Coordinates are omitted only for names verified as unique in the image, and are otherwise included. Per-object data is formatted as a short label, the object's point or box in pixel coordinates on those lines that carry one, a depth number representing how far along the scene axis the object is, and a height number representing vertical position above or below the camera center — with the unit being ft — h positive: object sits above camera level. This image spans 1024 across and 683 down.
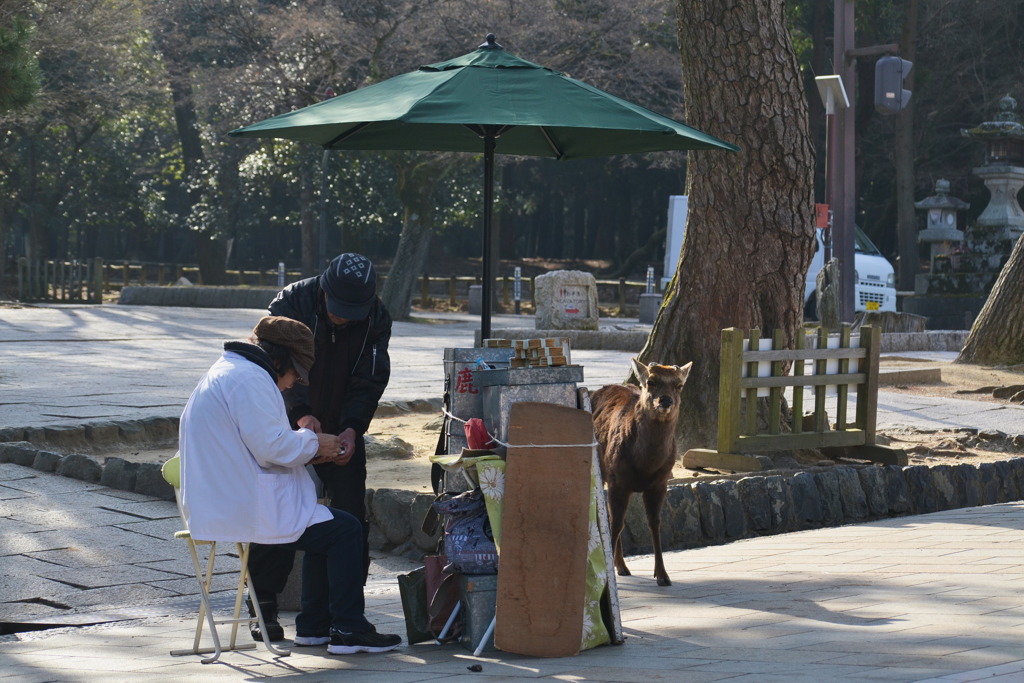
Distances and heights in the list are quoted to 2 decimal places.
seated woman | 30.81 -2.48
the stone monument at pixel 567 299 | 148.87 -2.07
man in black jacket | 35.47 -1.52
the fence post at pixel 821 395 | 62.28 -2.93
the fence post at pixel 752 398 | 59.11 -2.88
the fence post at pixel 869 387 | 64.05 -2.78
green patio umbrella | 42.91 +2.48
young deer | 42.47 -3.01
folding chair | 31.50 -4.09
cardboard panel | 31.96 -3.29
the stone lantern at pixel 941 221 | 203.00 +4.16
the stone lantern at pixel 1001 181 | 185.06 +6.68
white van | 171.42 -0.59
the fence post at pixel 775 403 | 60.03 -3.04
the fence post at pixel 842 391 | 63.87 -2.89
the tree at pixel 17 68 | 82.43 +5.54
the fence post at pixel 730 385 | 57.67 -2.54
